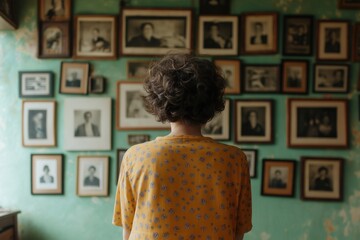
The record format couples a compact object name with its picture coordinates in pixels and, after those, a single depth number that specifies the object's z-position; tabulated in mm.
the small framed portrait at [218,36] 2430
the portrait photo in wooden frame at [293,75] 2422
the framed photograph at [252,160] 2393
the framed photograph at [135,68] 2432
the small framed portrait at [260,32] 2432
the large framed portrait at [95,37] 2438
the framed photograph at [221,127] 2410
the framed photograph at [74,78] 2432
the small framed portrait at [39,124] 2424
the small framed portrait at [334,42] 2428
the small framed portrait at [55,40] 2441
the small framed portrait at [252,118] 2408
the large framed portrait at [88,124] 2414
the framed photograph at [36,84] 2438
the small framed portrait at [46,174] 2414
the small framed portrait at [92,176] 2408
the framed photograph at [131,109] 2414
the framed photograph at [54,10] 2453
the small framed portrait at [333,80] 2414
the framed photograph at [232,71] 2416
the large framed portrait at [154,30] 2424
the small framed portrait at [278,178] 2395
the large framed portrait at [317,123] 2400
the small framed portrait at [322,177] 2393
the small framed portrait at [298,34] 2432
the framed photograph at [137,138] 2414
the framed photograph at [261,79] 2422
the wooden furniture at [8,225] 2131
